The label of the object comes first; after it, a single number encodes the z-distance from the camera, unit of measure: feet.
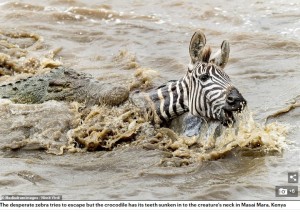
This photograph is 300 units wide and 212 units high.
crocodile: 51.31
